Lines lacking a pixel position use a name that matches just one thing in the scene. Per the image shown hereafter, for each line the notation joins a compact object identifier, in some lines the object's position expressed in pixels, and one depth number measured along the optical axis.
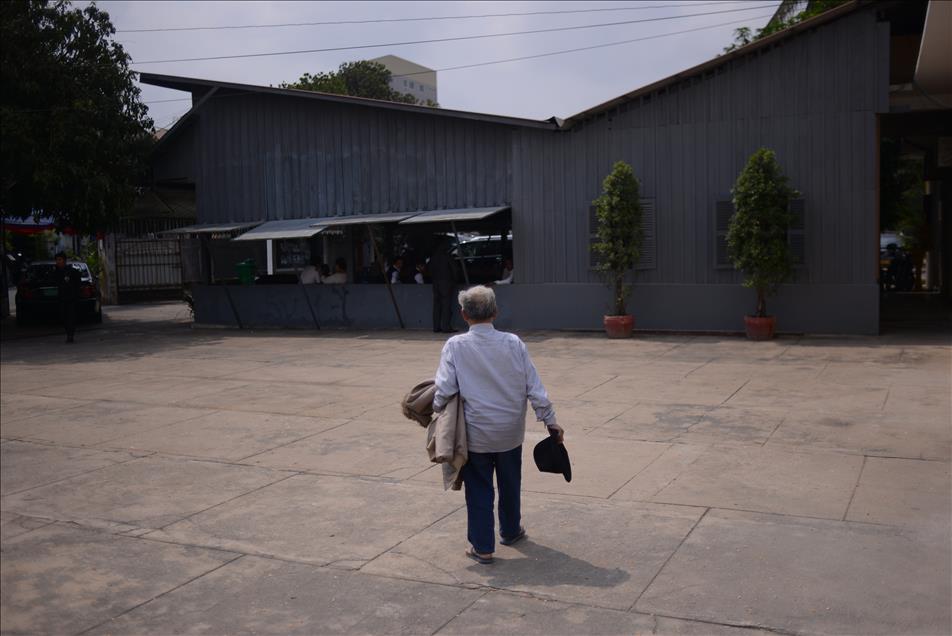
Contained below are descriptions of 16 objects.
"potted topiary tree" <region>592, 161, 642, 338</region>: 16.42
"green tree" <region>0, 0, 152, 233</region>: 12.46
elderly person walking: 5.61
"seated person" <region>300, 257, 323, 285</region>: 20.67
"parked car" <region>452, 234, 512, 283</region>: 19.83
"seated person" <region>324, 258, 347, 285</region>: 20.41
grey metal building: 15.74
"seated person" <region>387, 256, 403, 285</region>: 19.75
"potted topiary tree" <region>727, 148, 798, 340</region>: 15.15
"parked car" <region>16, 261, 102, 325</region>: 21.08
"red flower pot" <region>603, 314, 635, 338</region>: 16.62
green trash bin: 22.52
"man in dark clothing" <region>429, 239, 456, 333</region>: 18.27
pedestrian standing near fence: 17.81
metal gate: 31.06
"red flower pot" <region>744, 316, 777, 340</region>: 15.59
